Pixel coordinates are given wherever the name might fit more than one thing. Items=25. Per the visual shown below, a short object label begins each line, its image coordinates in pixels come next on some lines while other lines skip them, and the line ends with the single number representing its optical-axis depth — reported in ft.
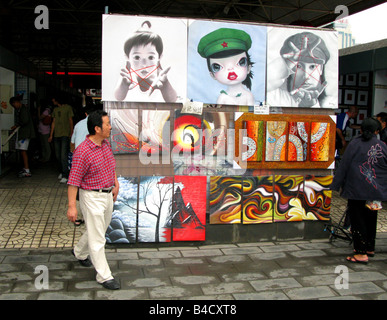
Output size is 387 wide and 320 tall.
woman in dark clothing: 16.34
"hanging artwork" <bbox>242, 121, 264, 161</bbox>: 18.11
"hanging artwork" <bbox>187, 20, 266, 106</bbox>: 17.48
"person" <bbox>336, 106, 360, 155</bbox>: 27.96
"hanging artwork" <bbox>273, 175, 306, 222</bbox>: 18.71
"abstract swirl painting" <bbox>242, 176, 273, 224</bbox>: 18.31
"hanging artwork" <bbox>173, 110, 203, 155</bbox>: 17.47
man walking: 13.21
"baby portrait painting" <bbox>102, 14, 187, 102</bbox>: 16.57
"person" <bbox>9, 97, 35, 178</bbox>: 30.40
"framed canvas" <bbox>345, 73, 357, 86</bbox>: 34.06
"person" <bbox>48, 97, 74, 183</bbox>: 29.12
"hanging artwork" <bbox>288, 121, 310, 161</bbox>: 18.62
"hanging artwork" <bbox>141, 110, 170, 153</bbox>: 17.17
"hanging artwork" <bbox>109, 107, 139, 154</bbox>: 16.89
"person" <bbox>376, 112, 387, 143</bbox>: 23.87
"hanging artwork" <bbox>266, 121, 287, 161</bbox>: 18.35
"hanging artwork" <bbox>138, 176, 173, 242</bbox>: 17.25
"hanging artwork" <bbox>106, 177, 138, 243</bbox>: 17.02
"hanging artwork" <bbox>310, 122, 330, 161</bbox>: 18.88
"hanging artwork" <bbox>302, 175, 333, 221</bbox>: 19.07
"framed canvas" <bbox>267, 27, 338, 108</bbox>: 18.42
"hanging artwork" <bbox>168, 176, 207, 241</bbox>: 17.57
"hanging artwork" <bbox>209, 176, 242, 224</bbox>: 17.89
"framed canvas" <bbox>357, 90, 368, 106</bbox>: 33.76
